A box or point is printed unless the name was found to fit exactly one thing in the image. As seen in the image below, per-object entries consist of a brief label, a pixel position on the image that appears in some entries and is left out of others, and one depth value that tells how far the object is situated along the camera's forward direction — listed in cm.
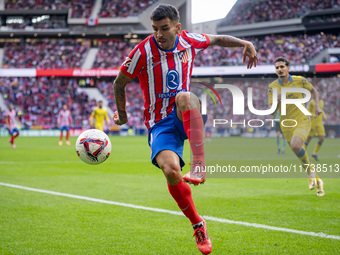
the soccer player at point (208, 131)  2685
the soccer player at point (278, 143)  1759
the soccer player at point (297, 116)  729
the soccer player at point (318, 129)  1474
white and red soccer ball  475
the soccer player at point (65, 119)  2203
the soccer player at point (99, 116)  2002
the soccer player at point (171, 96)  391
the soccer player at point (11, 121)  2002
